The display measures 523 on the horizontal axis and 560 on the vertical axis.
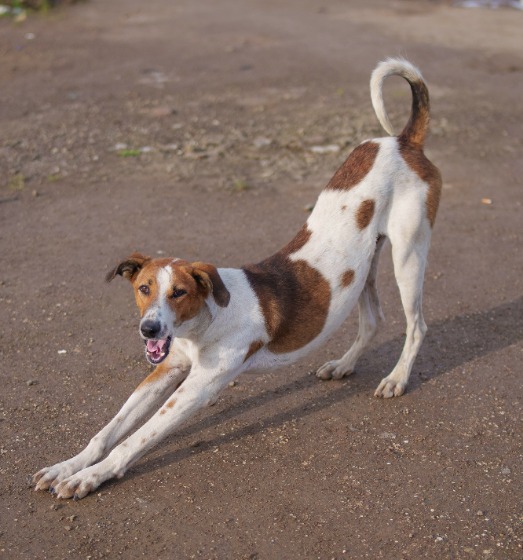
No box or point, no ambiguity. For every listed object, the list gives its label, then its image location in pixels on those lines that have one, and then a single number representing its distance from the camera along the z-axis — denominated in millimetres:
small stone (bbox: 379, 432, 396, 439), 5359
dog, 4785
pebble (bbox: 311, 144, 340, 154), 9719
